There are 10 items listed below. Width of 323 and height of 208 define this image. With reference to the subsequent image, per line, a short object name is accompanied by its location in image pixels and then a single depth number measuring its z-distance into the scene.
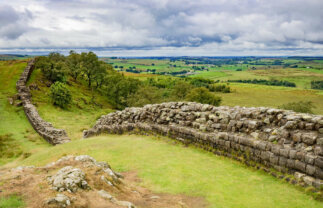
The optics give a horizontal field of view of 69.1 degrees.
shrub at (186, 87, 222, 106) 66.56
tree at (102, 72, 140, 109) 77.89
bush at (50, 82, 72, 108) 52.38
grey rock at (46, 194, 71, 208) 5.96
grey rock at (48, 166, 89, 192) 6.92
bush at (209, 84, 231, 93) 131.27
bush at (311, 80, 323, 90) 163.20
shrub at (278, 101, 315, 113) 51.15
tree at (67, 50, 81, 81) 85.78
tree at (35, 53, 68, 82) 69.50
